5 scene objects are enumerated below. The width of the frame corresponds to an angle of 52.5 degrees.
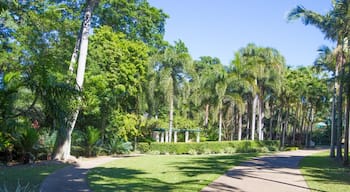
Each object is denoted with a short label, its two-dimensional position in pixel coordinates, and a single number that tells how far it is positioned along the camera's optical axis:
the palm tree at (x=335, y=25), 19.05
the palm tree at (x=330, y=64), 22.52
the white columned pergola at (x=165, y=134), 33.51
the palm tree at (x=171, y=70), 27.56
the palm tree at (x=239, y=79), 32.81
